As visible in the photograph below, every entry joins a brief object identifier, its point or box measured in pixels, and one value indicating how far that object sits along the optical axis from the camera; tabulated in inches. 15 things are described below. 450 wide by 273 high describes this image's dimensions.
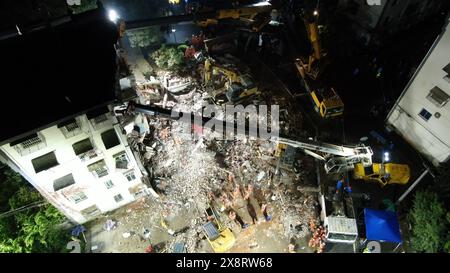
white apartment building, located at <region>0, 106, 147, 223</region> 682.8
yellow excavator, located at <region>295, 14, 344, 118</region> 1132.5
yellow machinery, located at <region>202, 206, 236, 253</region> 890.5
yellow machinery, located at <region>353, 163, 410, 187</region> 994.7
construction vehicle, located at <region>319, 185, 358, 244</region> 893.8
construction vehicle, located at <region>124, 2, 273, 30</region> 1225.4
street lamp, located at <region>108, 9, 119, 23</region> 1205.4
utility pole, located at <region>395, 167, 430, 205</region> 870.4
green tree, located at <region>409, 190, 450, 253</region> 770.2
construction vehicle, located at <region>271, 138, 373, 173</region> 869.2
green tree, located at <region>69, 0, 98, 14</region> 1156.5
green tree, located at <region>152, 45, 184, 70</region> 1371.8
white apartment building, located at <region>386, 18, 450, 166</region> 902.4
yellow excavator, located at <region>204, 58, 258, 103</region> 1222.9
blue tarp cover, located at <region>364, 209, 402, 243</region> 871.1
